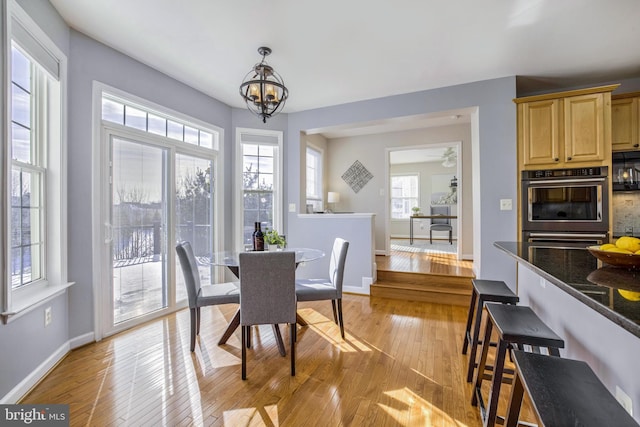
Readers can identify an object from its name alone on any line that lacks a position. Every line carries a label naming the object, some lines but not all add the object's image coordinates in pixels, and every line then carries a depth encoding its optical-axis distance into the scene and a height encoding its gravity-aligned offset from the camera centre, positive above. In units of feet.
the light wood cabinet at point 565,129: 9.57 +2.88
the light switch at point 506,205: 10.64 +0.29
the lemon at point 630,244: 3.84 -0.43
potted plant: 9.16 -0.86
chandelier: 7.80 +3.32
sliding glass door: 9.15 -0.50
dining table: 7.76 -1.38
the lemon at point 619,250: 3.83 -0.52
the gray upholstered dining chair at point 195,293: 7.89 -2.29
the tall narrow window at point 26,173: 6.43 +0.97
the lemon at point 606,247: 4.15 -0.50
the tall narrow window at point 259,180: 13.94 +1.67
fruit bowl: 3.78 -0.63
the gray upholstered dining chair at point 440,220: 23.42 -0.66
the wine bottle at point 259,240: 9.17 -0.84
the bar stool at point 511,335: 4.35 -1.88
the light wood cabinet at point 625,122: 9.96 +3.16
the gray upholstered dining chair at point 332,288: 8.49 -2.25
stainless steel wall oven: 9.52 +0.25
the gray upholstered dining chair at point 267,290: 6.57 -1.78
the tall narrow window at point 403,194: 28.78 +1.92
